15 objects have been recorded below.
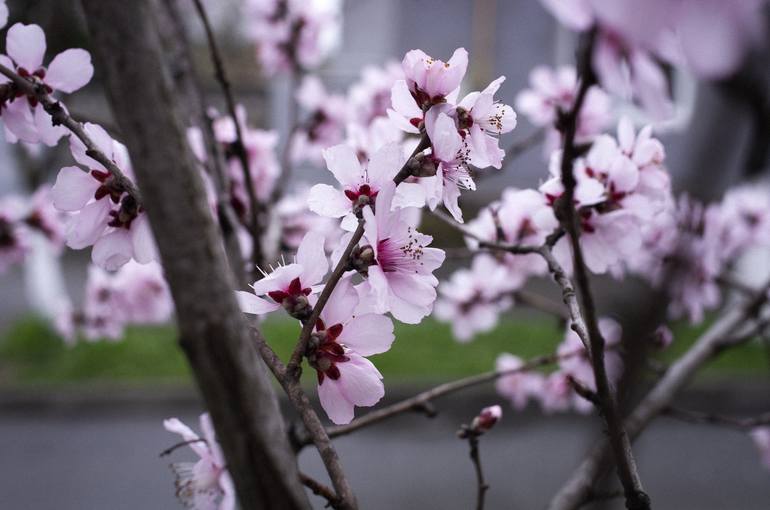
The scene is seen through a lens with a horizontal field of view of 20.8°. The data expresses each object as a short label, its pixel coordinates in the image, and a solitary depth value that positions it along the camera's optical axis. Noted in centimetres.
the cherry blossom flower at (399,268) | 60
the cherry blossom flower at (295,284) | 61
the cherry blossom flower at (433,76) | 63
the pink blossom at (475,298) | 94
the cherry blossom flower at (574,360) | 79
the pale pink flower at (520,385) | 125
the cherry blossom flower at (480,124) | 63
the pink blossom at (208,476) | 63
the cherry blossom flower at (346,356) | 61
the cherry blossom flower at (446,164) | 61
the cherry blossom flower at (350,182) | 61
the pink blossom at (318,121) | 130
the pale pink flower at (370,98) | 123
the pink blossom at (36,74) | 64
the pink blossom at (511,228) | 73
